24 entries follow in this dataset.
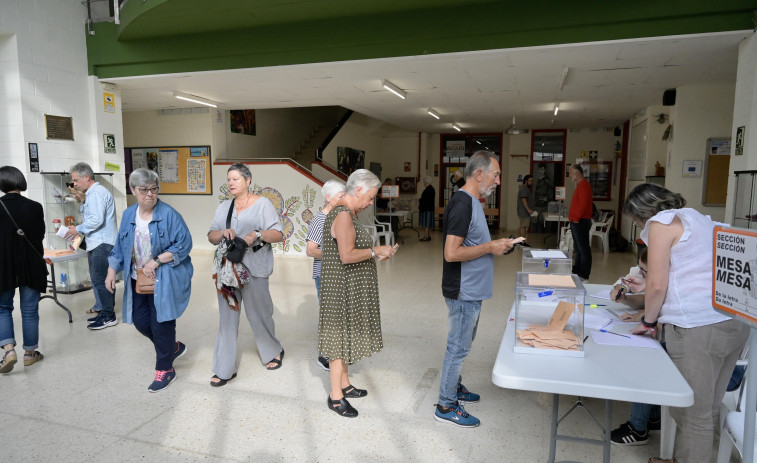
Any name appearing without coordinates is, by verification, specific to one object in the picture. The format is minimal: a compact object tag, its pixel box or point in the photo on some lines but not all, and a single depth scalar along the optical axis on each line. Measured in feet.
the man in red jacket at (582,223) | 21.25
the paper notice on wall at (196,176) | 30.63
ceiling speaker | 23.49
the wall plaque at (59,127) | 19.72
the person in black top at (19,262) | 11.55
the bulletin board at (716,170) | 22.65
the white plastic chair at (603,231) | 31.17
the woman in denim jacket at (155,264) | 10.44
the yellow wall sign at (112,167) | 22.37
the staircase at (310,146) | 41.81
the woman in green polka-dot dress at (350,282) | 8.89
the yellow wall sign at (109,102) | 22.25
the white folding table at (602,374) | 5.70
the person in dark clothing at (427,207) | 38.99
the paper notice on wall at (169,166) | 31.04
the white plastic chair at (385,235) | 31.82
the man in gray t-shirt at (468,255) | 8.41
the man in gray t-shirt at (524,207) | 31.37
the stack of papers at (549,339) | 6.77
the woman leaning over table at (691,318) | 6.84
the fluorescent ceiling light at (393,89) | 22.59
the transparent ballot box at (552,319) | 6.78
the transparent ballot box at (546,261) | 9.17
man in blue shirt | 15.01
